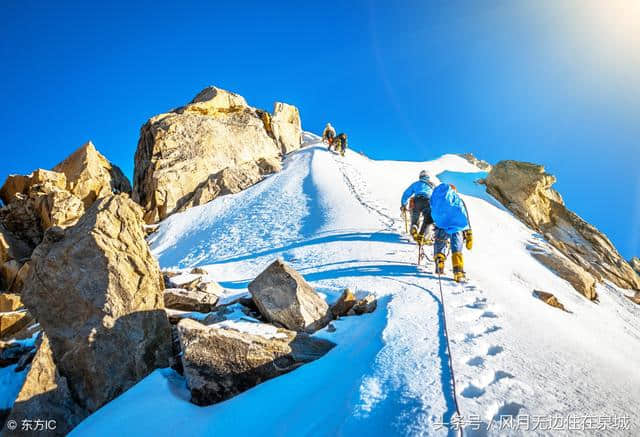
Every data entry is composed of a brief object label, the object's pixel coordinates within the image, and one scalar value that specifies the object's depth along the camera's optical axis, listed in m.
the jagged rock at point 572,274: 10.42
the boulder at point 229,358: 3.40
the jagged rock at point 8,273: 15.98
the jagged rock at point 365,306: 5.08
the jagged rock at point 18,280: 15.62
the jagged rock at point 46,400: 3.99
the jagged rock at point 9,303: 11.66
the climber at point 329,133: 30.11
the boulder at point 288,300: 4.73
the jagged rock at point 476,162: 42.69
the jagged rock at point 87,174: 22.80
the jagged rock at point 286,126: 36.47
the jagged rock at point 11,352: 5.40
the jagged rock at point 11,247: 16.92
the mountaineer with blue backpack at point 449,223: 6.56
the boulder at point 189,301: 6.17
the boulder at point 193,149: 23.66
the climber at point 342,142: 28.02
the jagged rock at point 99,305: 4.38
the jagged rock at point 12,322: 7.73
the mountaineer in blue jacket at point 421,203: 8.77
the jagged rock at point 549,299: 6.79
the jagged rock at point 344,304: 5.19
